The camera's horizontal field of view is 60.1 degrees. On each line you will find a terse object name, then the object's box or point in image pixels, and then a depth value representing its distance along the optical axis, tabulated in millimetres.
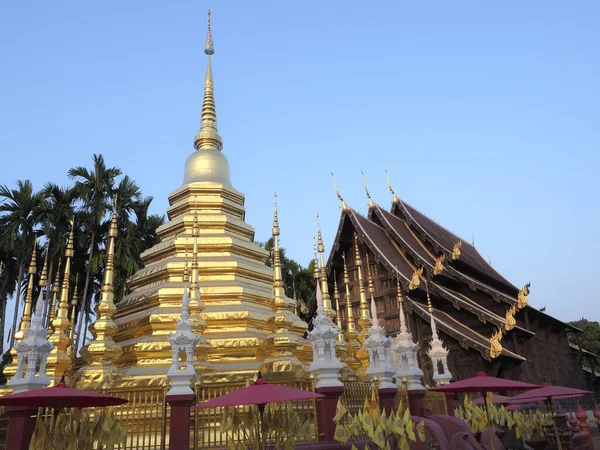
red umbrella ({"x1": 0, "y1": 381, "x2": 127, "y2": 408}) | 6457
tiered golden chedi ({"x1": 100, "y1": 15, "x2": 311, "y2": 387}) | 11117
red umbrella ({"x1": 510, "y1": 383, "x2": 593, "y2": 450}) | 10500
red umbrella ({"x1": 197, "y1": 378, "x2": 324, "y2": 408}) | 6398
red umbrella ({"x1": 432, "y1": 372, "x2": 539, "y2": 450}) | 9258
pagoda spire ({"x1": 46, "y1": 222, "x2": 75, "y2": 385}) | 10898
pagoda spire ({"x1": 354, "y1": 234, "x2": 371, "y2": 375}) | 14917
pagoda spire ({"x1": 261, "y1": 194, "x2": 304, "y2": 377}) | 10711
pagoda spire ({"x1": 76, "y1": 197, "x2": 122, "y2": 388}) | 10156
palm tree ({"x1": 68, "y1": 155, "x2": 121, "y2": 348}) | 22578
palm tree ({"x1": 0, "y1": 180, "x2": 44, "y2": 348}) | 20345
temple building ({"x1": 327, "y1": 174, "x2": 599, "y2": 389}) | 21281
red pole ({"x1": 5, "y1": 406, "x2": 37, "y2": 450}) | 7965
